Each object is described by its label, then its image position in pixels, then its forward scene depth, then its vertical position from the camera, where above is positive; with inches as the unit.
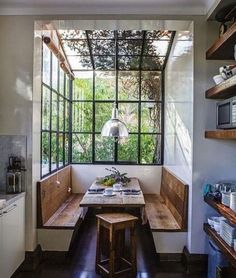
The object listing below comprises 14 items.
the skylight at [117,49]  137.5 +60.6
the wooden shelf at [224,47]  72.1 +34.2
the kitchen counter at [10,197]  79.6 -24.9
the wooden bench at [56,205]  98.7 -40.0
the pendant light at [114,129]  130.8 +4.0
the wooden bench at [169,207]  97.9 -40.9
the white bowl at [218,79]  81.4 +22.5
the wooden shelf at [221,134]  70.4 +1.0
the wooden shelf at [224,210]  67.2 -25.6
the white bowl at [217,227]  80.3 -34.7
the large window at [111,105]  157.3 +23.6
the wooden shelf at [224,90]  71.3 +17.2
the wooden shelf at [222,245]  65.9 -37.3
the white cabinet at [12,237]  75.1 -39.8
